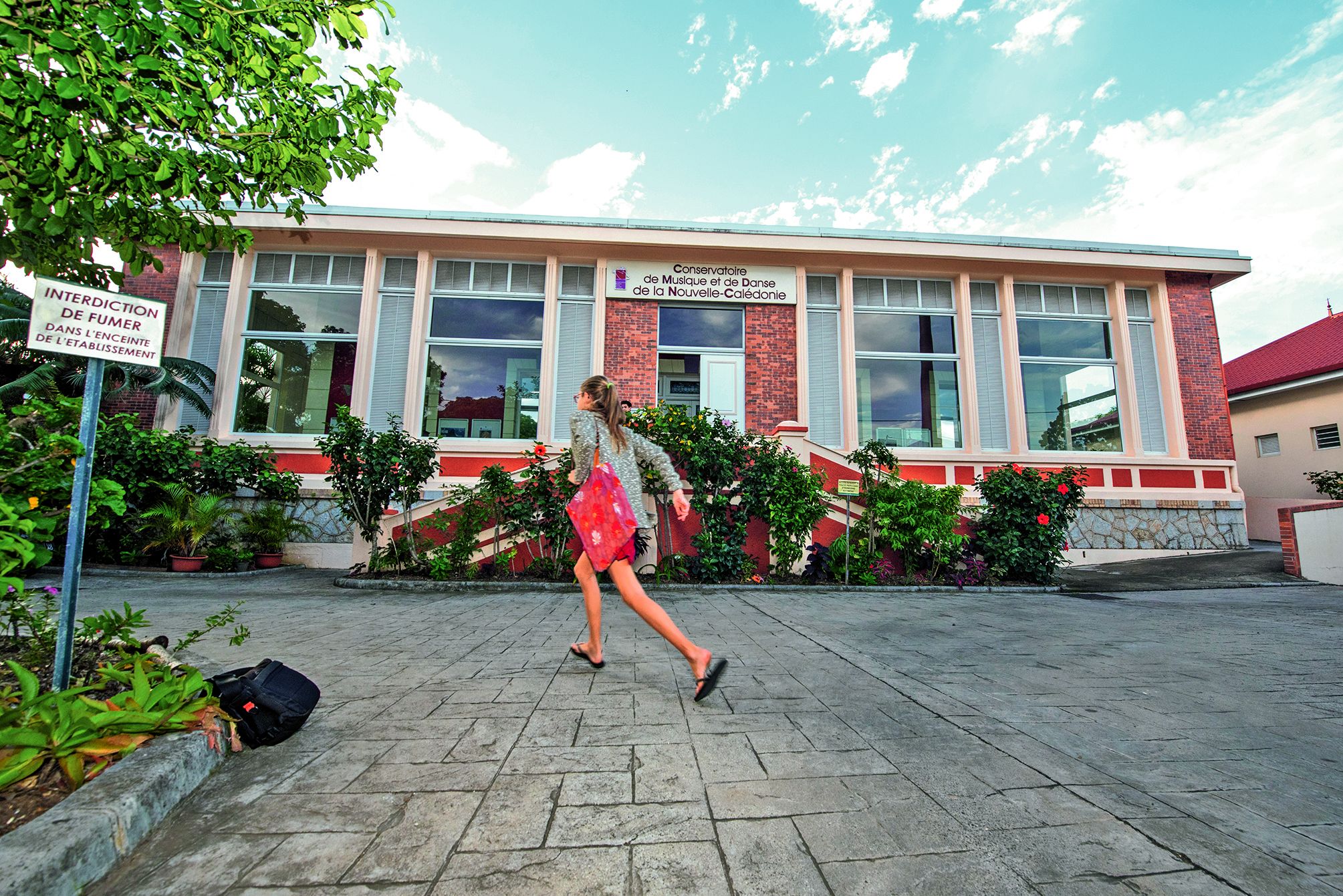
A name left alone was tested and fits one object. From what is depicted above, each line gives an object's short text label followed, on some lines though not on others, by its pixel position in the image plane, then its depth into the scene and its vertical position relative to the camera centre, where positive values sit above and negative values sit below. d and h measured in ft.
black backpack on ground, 7.50 -2.32
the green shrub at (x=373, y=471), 26.25 +2.46
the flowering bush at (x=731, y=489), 26.45 +1.97
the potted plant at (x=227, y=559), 30.32 -1.86
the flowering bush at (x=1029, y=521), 27.81 +0.72
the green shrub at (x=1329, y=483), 42.14 +4.26
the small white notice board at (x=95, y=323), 7.29 +2.57
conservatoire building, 38.91 +13.30
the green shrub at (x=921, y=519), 26.86 +0.73
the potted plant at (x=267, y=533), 32.91 -0.48
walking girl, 11.28 +1.50
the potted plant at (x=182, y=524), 29.84 -0.05
